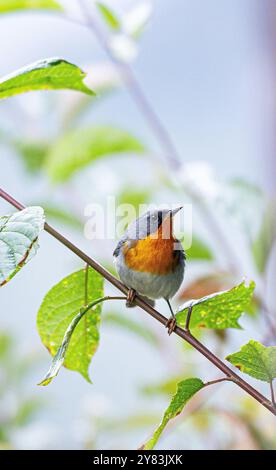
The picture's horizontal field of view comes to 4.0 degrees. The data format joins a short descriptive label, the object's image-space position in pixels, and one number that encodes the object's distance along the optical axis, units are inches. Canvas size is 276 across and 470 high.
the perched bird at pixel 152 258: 98.0
